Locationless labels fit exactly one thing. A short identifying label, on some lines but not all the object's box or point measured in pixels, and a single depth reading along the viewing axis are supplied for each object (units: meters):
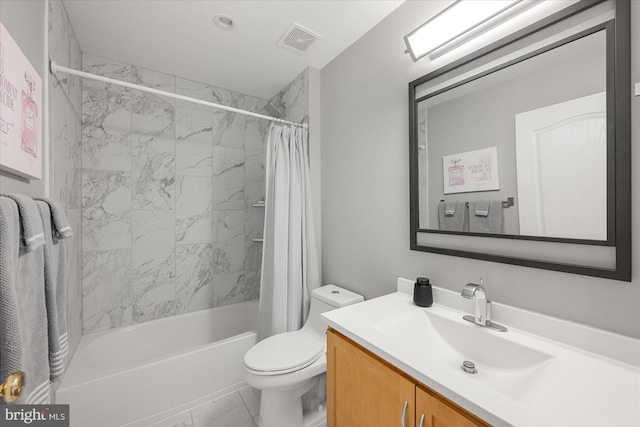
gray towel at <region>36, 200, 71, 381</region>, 0.75
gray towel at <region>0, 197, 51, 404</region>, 0.55
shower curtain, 1.74
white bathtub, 1.36
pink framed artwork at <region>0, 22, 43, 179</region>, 0.74
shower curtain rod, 1.21
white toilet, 1.25
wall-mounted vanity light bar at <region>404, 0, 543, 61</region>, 0.94
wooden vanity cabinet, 0.65
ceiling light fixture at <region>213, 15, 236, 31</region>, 1.49
